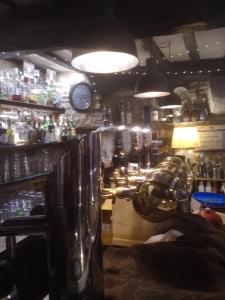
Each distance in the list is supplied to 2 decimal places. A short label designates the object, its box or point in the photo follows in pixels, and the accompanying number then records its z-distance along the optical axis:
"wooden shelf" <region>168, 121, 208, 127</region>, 4.72
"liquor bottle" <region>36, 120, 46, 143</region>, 3.12
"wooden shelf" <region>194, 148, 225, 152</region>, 4.70
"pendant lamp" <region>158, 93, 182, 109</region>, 3.77
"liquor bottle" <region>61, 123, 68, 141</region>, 3.57
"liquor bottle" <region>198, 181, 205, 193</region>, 4.61
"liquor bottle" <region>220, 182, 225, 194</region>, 4.47
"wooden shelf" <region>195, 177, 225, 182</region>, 4.50
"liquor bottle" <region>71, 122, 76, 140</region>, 3.77
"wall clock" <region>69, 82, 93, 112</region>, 3.95
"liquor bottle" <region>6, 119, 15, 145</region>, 2.67
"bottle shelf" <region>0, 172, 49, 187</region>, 2.50
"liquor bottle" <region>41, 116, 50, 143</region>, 3.26
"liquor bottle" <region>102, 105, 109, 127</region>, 4.43
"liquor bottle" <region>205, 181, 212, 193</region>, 4.57
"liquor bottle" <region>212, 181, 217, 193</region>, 4.55
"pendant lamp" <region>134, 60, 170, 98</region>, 2.65
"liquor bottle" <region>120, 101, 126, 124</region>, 4.73
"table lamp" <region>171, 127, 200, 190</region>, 4.13
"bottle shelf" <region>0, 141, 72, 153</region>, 2.50
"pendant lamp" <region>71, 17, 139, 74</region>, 1.34
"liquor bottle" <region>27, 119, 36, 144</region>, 3.01
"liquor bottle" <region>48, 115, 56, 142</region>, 3.35
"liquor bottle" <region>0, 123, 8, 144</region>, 2.53
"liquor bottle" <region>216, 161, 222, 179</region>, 4.50
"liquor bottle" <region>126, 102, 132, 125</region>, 4.74
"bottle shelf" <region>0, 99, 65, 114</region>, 2.66
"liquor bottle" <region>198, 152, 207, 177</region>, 4.62
